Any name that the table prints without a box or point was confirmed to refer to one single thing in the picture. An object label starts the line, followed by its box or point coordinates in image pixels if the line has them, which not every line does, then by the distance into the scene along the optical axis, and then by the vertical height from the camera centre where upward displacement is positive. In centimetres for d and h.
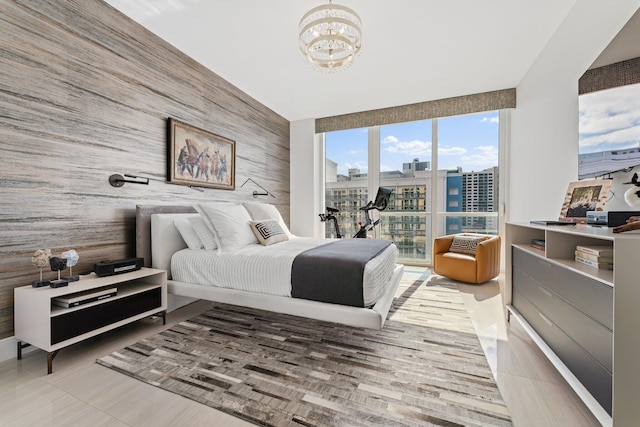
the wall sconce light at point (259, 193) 417 +30
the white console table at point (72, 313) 163 -69
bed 185 -51
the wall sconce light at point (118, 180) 234 +26
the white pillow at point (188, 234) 264 -23
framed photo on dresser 177 +10
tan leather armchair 342 -67
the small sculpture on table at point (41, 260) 172 -32
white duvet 202 -48
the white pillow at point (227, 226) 255 -15
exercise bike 414 +7
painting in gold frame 290 +63
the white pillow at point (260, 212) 337 -1
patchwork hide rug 131 -97
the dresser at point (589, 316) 101 -49
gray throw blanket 183 -46
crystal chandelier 204 +140
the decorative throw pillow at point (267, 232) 285 -23
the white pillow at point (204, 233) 258 -22
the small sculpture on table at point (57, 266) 177 -38
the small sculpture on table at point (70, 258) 184 -33
